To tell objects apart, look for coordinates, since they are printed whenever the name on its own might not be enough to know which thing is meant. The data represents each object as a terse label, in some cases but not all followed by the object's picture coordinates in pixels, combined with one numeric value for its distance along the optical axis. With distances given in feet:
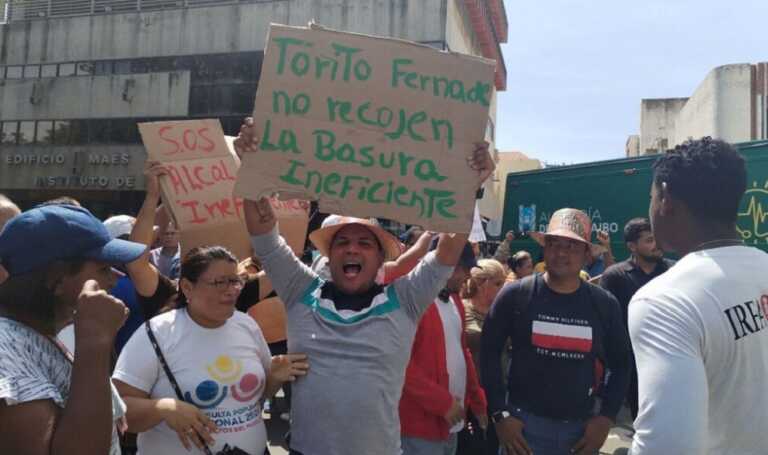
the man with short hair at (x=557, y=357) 9.67
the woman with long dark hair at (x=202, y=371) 7.20
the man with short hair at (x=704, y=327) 4.84
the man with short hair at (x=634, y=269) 15.64
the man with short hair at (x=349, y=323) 7.48
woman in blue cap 4.49
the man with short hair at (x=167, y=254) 13.83
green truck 19.53
